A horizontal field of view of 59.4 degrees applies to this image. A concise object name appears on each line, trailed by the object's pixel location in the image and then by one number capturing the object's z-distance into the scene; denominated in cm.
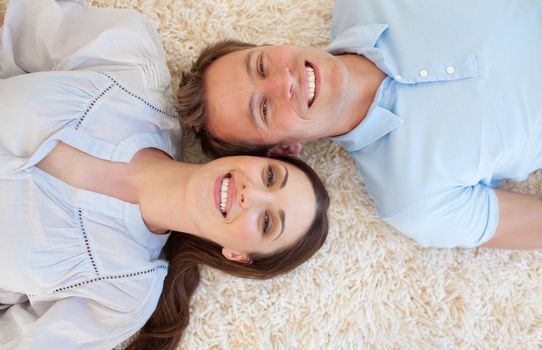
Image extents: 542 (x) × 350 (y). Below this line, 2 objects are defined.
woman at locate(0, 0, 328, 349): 123
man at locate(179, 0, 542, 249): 132
